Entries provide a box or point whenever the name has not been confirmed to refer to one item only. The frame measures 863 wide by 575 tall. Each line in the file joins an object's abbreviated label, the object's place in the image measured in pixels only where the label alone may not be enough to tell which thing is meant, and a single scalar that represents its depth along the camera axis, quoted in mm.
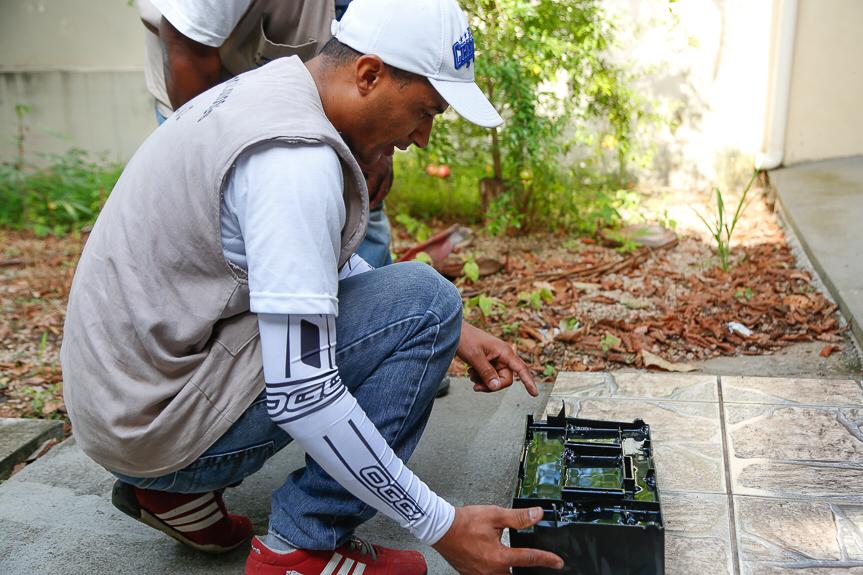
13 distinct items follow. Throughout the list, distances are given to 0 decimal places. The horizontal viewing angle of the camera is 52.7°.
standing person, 2635
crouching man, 1589
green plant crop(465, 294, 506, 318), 3914
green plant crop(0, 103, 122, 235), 6301
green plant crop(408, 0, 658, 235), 4543
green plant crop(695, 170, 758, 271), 4371
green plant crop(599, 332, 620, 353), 3615
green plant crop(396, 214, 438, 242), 5285
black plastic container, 1787
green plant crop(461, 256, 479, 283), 4355
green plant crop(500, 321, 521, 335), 3820
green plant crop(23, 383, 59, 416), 3335
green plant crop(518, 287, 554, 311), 4100
